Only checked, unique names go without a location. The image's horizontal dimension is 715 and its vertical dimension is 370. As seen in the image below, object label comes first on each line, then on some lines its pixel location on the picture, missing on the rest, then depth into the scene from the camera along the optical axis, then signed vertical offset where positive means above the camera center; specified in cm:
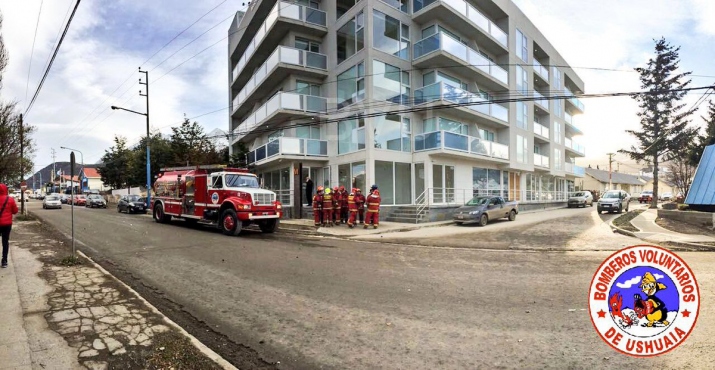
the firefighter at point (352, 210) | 1545 -98
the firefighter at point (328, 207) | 1588 -85
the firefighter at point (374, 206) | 1524 -80
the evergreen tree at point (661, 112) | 3303 +706
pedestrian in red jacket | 698 -47
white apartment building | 1895 +534
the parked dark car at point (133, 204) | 2716 -104
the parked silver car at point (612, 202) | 2375 -117
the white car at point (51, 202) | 3480 -103
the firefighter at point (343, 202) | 1639 -66
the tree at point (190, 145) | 2734 +407
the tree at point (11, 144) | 1722 +274
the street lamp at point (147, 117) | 2857 +622
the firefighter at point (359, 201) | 1561 -59
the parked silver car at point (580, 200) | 3161 -134
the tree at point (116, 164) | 4800 +371
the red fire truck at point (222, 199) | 1338 -38
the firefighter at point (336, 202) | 1622 -64
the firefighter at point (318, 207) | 1603 -86
